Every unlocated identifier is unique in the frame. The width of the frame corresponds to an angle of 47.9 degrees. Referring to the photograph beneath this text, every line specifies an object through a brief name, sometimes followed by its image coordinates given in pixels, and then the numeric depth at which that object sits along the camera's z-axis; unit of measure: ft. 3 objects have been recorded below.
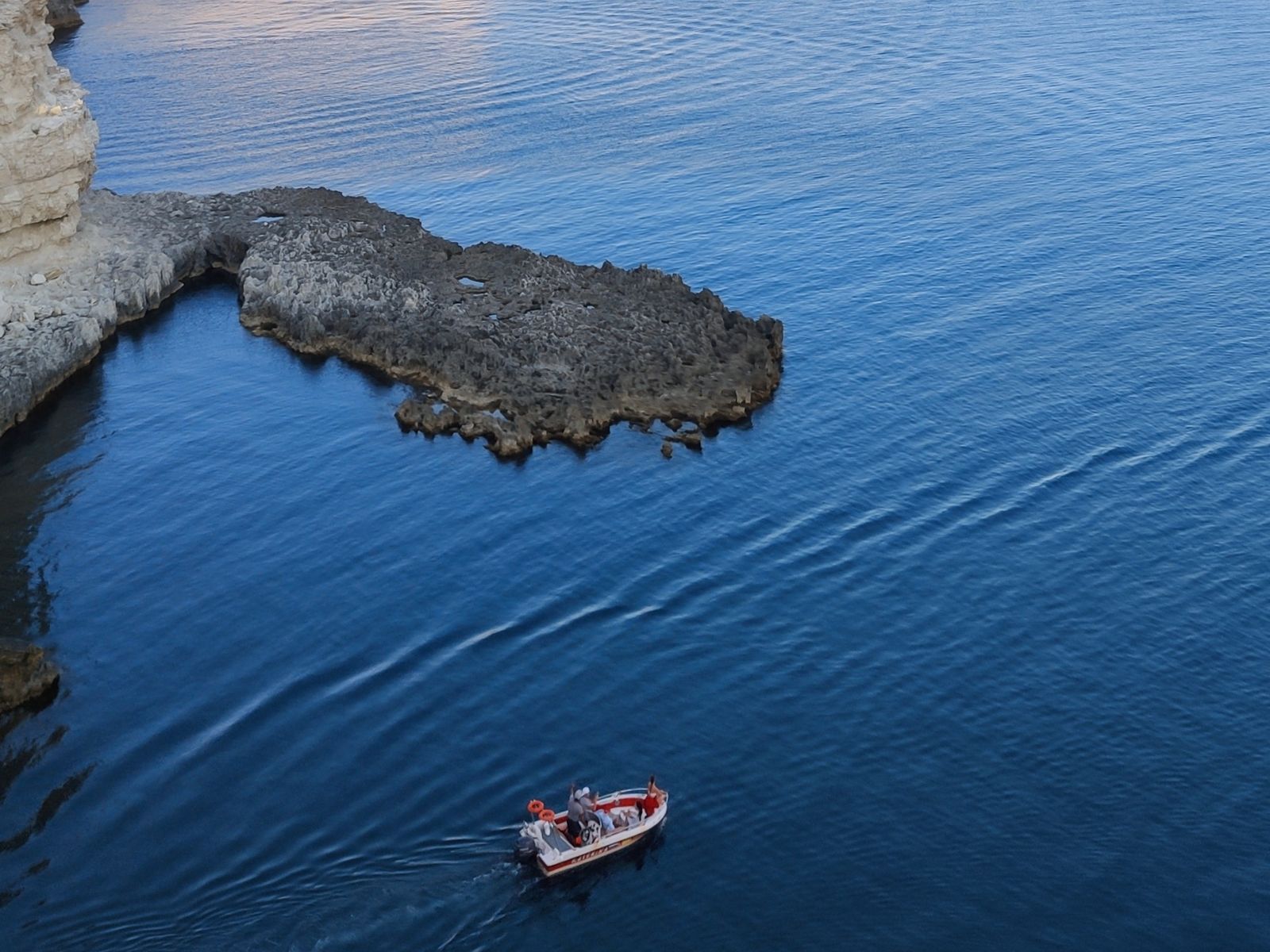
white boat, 131.23
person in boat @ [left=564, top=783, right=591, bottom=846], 133.18
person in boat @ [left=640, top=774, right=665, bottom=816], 136.87
